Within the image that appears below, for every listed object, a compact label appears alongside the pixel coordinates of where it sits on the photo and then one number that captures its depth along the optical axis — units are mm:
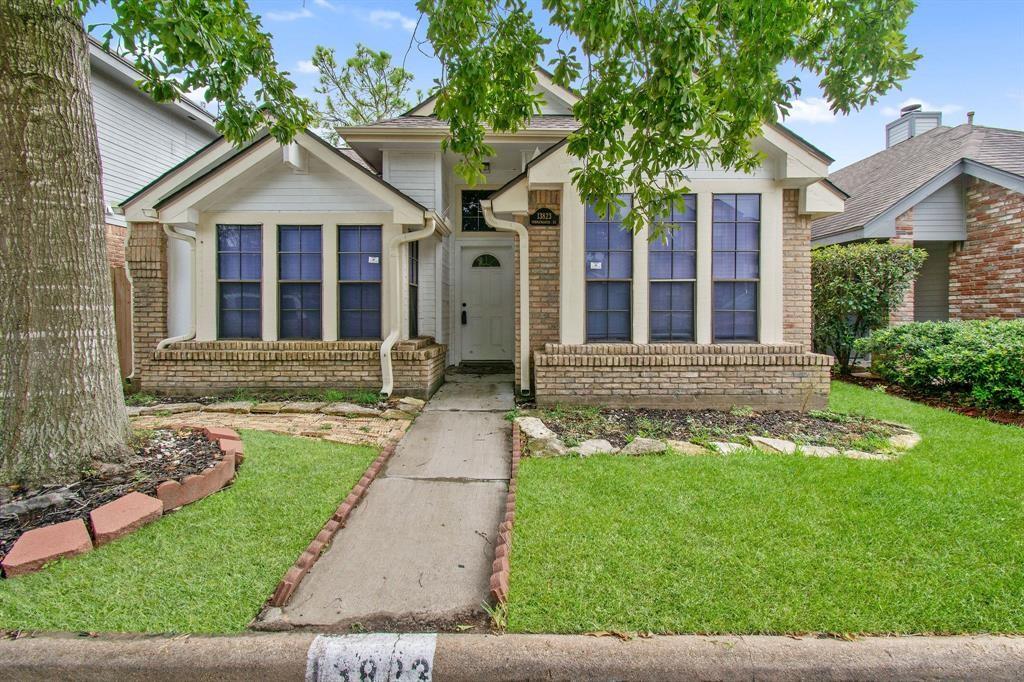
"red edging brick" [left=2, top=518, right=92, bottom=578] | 2699
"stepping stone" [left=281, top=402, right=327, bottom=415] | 6301
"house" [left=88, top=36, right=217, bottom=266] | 9938
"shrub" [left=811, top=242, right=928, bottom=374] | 8992
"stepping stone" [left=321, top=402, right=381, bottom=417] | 6227
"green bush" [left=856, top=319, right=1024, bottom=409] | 6434
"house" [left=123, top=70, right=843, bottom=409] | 6527
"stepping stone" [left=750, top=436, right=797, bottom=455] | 4914
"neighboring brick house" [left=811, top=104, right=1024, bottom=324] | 9609
